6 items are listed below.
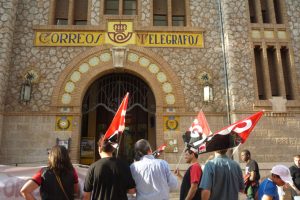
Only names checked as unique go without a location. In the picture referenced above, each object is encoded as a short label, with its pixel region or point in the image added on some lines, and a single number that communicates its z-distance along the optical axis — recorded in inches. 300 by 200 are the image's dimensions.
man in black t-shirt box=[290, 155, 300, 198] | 264.2
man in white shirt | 157.8
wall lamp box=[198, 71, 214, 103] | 464.8
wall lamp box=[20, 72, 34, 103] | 452.8
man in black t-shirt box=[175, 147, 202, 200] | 163.5
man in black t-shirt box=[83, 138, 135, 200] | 150.0
